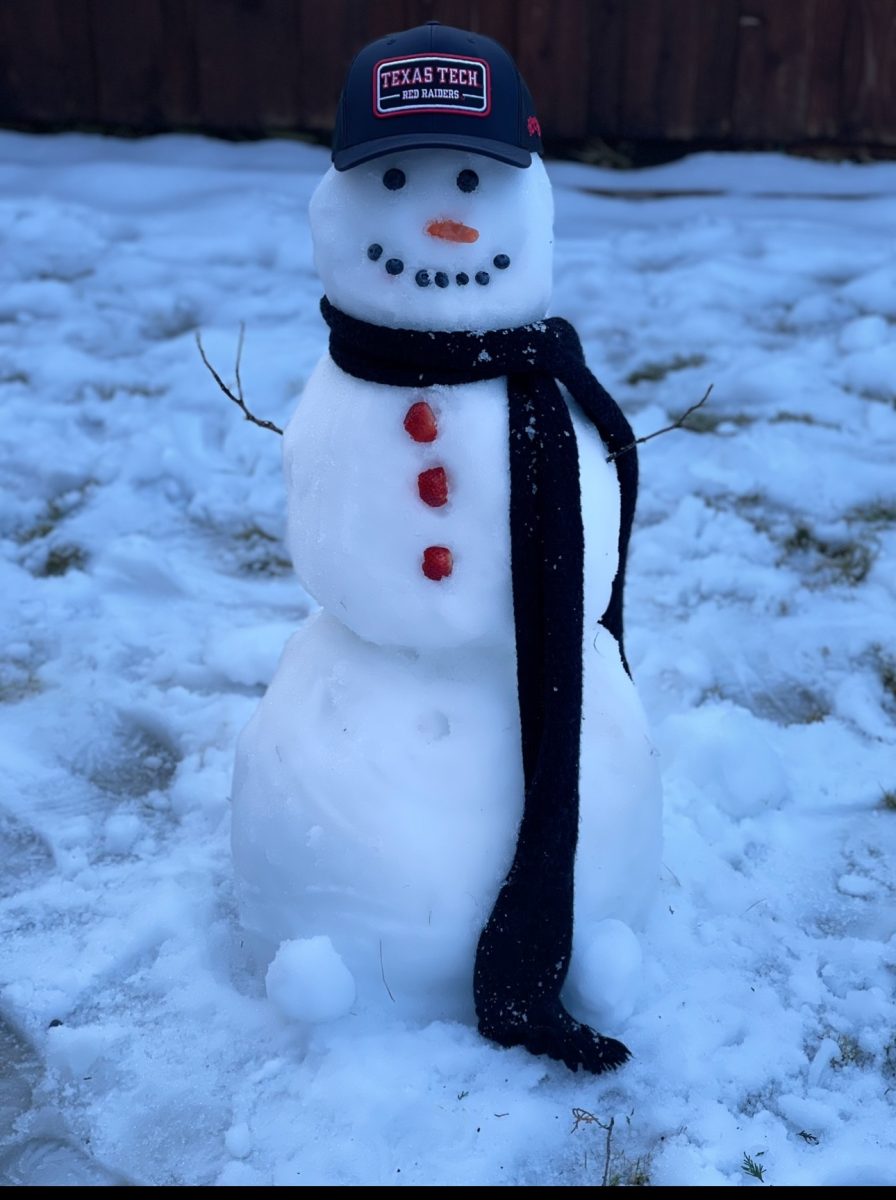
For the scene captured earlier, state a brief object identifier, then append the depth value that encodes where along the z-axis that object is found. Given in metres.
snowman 1.68
